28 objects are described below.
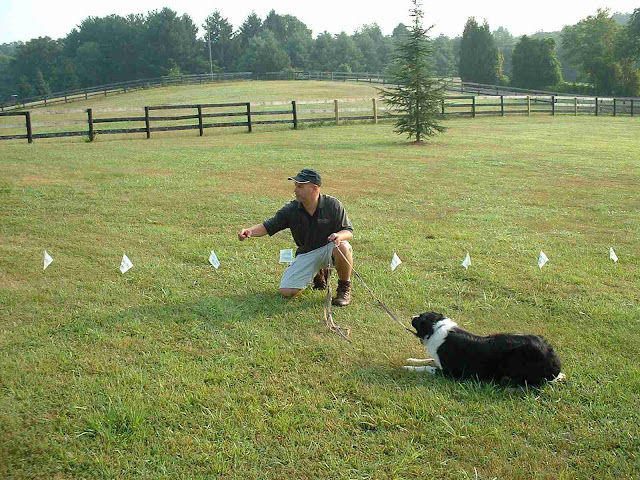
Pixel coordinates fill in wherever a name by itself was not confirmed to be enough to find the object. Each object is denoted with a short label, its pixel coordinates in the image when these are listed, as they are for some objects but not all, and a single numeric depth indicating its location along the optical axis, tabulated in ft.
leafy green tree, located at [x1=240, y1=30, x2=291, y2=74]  241.55
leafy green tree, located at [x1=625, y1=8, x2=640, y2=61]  165.07
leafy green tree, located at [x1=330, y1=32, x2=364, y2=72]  271.88
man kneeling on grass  17.90
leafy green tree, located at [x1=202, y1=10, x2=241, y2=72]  309.63
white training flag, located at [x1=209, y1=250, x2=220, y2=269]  19.32
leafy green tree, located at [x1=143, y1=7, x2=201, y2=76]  277.85
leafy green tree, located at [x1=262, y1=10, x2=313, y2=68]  283.67
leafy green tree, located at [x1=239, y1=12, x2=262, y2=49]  345.72
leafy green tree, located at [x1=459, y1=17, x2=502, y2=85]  202.80
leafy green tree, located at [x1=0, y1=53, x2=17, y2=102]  273.95
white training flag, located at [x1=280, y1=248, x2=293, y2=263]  18.53
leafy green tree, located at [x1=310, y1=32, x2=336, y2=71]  270.46
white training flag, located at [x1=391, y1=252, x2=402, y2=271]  20.17
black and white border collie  12.25
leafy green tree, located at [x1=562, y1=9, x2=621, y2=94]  167.32
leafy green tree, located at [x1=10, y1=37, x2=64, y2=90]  281.50
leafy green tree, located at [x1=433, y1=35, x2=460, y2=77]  277.42
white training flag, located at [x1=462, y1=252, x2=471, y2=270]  20.40
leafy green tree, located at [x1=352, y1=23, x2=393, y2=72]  296.10
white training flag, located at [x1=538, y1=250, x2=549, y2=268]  20.43
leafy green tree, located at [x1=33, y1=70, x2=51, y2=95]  252.21
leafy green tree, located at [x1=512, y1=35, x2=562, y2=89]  182.39
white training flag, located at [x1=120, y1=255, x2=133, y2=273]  19.60
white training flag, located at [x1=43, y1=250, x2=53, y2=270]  20.37
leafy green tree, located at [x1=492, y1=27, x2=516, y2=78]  311.76
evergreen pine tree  62.64
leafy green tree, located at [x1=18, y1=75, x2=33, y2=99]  244.22
